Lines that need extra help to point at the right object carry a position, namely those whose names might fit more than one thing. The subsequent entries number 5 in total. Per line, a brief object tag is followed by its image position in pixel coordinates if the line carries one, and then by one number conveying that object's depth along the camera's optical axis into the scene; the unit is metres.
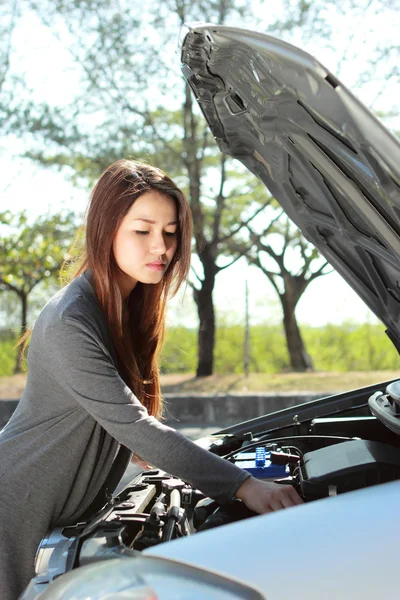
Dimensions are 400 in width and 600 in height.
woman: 1.68
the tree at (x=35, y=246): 10.65
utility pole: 9.82
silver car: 1.10
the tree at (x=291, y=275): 11.10
